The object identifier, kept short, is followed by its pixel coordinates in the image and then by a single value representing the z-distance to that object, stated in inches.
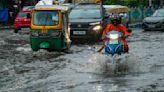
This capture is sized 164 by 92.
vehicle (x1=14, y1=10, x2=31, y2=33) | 1002.9
